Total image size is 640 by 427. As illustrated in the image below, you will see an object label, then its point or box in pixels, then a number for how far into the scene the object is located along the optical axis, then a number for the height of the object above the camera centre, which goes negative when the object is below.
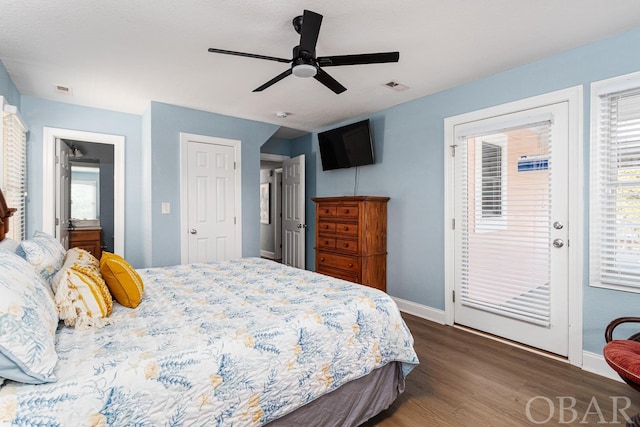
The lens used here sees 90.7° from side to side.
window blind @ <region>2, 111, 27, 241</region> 2.73 +0.40
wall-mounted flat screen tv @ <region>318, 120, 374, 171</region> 4.08 +0.88
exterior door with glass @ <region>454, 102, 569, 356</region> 2.59 -0.15
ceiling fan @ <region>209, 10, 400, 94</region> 1.96 +1.00
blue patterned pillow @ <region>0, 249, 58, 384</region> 0.97 -0.40
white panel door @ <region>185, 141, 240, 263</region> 3.99 +0.11
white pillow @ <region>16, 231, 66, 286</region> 1.74 -0.26
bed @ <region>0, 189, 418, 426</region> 1.05 -0.60
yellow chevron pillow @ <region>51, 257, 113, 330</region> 1.45 -0.42
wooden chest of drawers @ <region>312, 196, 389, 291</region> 3.69 -0.35
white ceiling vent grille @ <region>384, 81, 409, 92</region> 3.19 +1.29
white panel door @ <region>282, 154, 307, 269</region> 5.18 -0.03
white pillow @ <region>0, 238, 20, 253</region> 1.82 -0.21
